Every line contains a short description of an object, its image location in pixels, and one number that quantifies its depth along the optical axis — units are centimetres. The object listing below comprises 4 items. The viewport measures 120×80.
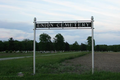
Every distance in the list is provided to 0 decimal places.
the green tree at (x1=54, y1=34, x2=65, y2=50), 12508
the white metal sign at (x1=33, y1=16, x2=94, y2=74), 1014
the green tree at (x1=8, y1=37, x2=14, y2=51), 9100
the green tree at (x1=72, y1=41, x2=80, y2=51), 15912
